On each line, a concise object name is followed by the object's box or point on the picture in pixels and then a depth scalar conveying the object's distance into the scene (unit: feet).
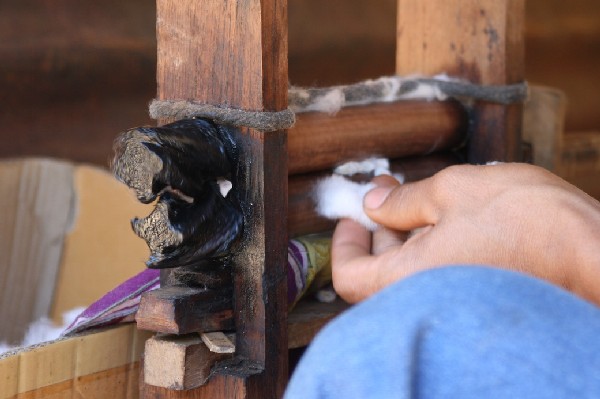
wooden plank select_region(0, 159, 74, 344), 5.08
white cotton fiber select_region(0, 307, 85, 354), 4.53
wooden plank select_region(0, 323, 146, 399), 3.92
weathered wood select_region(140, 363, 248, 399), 3.86
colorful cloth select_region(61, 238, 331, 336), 4.05
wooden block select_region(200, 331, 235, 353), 3.85
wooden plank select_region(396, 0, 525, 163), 4.53
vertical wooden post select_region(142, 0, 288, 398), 3.87
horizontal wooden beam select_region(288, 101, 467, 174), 4.11
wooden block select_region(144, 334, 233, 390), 3.85
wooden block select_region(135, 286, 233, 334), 3.83
